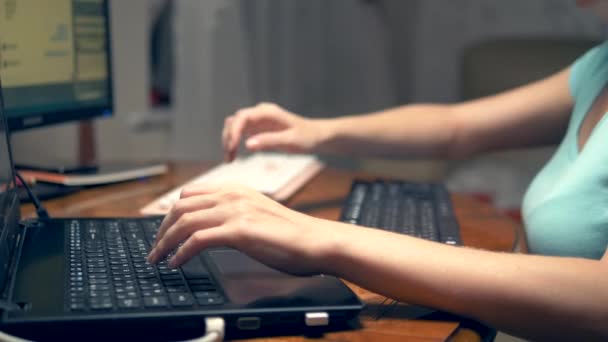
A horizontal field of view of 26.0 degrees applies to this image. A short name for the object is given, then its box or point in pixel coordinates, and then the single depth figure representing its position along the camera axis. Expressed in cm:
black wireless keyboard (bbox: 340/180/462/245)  121
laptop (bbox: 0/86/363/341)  91
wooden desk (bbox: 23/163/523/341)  98
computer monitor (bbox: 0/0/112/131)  136
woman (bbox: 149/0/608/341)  96
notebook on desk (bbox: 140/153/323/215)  133
